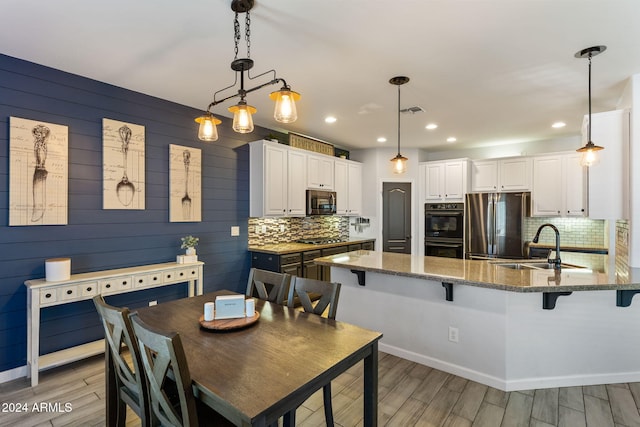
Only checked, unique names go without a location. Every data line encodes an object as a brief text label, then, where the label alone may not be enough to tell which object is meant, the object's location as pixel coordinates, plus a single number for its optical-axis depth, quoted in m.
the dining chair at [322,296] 1.98
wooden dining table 1.15
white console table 2.52
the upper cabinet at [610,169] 2.93
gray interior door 6.12
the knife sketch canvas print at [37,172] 2.62
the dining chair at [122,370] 1.50
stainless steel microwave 4.96
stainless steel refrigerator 5.07
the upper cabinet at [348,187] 5.60
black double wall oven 5.65
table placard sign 1.90
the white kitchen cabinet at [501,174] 5.25
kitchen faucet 2.77
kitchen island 2.47
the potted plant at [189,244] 3.61
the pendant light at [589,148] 2.41
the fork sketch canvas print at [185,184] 3.62
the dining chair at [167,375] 1.21
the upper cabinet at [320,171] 4.97
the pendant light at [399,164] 3.36
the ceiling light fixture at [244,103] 1.81
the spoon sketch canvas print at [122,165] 3.11
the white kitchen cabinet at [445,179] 5.69
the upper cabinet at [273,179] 4.29
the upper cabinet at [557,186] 4.86
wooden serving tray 1.75
